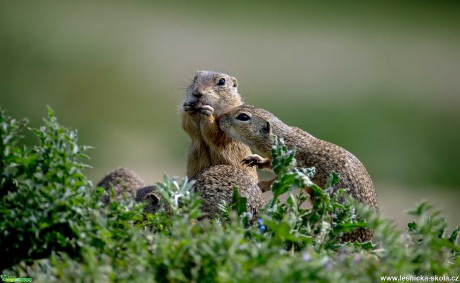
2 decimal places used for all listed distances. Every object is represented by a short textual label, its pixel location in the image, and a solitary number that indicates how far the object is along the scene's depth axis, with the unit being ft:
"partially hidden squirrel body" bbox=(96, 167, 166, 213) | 46.42
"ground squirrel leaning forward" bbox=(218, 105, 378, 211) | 45.06
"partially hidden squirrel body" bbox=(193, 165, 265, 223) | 40.78
